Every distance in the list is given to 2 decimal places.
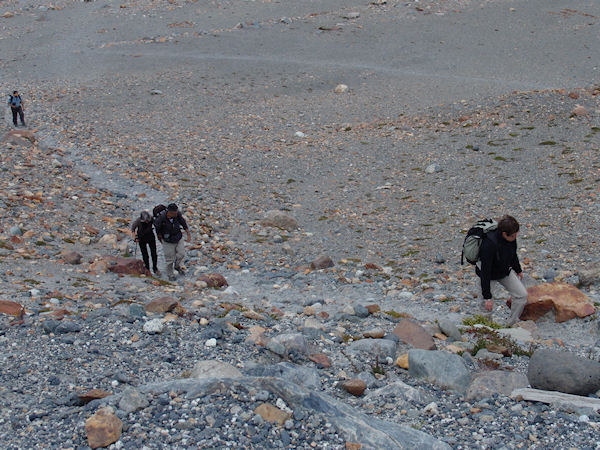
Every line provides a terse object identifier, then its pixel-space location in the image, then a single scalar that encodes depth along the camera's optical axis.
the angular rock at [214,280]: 10.38
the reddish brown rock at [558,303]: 8.47
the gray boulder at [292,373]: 5.81
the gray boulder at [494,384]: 5.76
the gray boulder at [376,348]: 6.80
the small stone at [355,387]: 5.85
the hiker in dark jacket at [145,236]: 10.75
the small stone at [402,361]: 6.52
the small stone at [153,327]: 6.96
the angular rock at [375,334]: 7.47
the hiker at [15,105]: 19.42
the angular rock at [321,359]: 6.46
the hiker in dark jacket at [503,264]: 7.60
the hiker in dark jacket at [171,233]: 10.71
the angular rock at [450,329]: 7.73
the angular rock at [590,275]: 9.52
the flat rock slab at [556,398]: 5.33
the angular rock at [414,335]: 7.18
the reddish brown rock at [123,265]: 10.38
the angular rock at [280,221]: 13.77
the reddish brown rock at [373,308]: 8.72
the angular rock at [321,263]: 11.41
